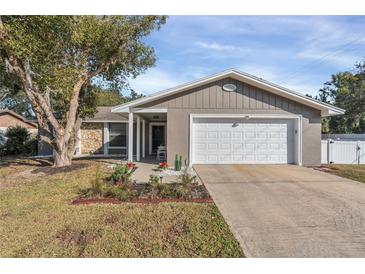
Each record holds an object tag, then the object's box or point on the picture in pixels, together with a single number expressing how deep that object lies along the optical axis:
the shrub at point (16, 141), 21.25
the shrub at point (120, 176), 8.25
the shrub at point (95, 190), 6.77
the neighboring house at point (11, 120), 25.58
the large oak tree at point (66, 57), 9.78
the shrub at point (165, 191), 6.69
